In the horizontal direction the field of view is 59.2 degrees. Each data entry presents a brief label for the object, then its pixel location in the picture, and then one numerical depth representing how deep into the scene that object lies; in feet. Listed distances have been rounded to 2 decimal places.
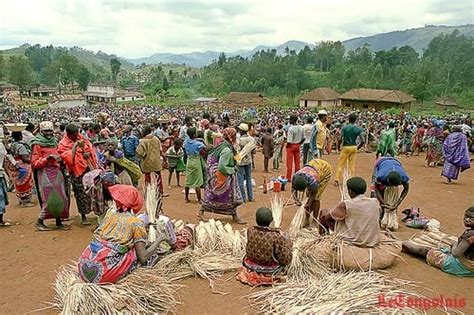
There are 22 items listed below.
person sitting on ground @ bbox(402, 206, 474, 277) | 14.46
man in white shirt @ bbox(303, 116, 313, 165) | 31.12
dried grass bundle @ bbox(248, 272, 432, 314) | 12.20
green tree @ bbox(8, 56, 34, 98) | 277.64
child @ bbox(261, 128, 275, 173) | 38.81
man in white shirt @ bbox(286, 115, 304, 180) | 29.89
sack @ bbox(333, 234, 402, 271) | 15.02
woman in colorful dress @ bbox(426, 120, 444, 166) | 41.17
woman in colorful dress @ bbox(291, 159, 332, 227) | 18.22
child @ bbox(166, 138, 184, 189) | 30.76
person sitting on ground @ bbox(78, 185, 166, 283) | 12.78
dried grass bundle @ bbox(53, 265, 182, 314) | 12.09
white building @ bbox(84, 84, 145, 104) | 255.91
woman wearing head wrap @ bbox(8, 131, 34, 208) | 25.85
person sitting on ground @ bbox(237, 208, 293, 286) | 14.24
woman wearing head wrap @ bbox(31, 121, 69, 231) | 19.80
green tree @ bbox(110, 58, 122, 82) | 374.84
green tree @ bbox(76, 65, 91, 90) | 307.70
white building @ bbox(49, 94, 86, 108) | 220.64
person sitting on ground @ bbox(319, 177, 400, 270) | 15.12
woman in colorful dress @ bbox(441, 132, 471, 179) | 31.89
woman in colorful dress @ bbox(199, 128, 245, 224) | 20.83
